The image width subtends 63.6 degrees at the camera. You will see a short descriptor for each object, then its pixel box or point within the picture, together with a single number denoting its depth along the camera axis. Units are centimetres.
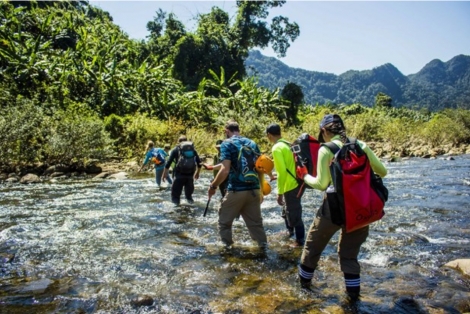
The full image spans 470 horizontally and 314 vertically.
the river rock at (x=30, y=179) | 1381
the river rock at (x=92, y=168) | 1690
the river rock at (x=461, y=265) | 467
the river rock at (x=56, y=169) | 1581
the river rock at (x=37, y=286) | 419
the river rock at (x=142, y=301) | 387
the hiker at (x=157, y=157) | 1193
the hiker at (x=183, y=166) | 883
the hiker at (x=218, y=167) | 703
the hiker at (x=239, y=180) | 527
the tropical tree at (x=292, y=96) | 3653
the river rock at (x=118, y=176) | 1526
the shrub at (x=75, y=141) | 1602
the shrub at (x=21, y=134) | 1480
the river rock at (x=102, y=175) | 1549
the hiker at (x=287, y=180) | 559
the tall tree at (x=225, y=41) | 3619
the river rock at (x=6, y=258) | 519
